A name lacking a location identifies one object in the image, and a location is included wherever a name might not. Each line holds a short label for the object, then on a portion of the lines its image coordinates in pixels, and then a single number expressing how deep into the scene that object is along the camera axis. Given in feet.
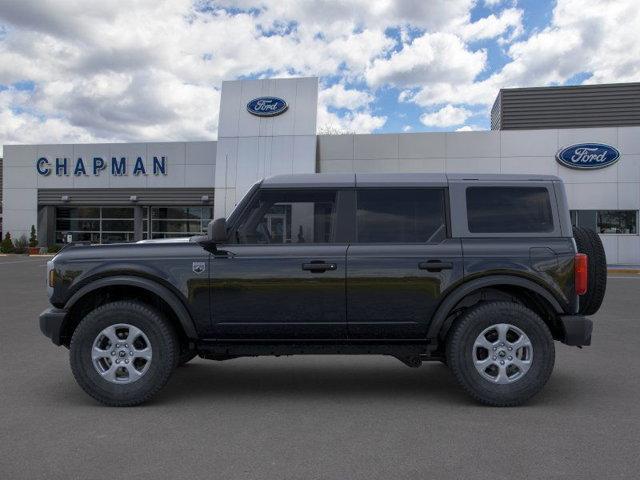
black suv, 15.40
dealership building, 79.97
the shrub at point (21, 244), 103.55
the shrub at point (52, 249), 106.11
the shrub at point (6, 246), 103.24
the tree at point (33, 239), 103.50
